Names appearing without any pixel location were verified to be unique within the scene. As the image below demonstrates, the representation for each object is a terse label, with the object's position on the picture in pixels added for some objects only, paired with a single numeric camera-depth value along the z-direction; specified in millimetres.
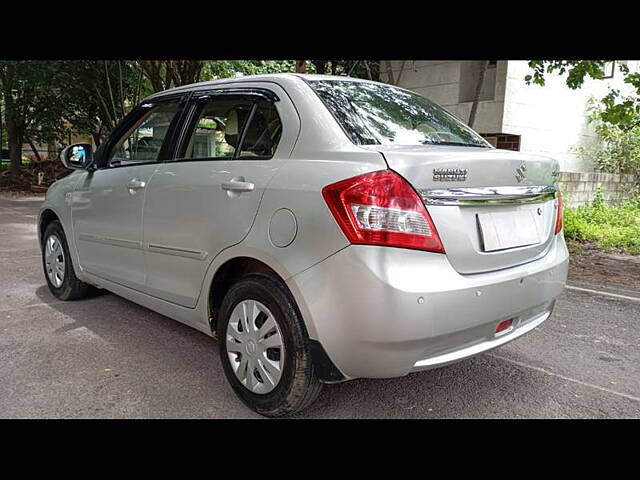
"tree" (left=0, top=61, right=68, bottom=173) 14570
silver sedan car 2203
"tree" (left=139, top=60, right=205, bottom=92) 11984
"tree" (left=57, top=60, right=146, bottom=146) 15297
